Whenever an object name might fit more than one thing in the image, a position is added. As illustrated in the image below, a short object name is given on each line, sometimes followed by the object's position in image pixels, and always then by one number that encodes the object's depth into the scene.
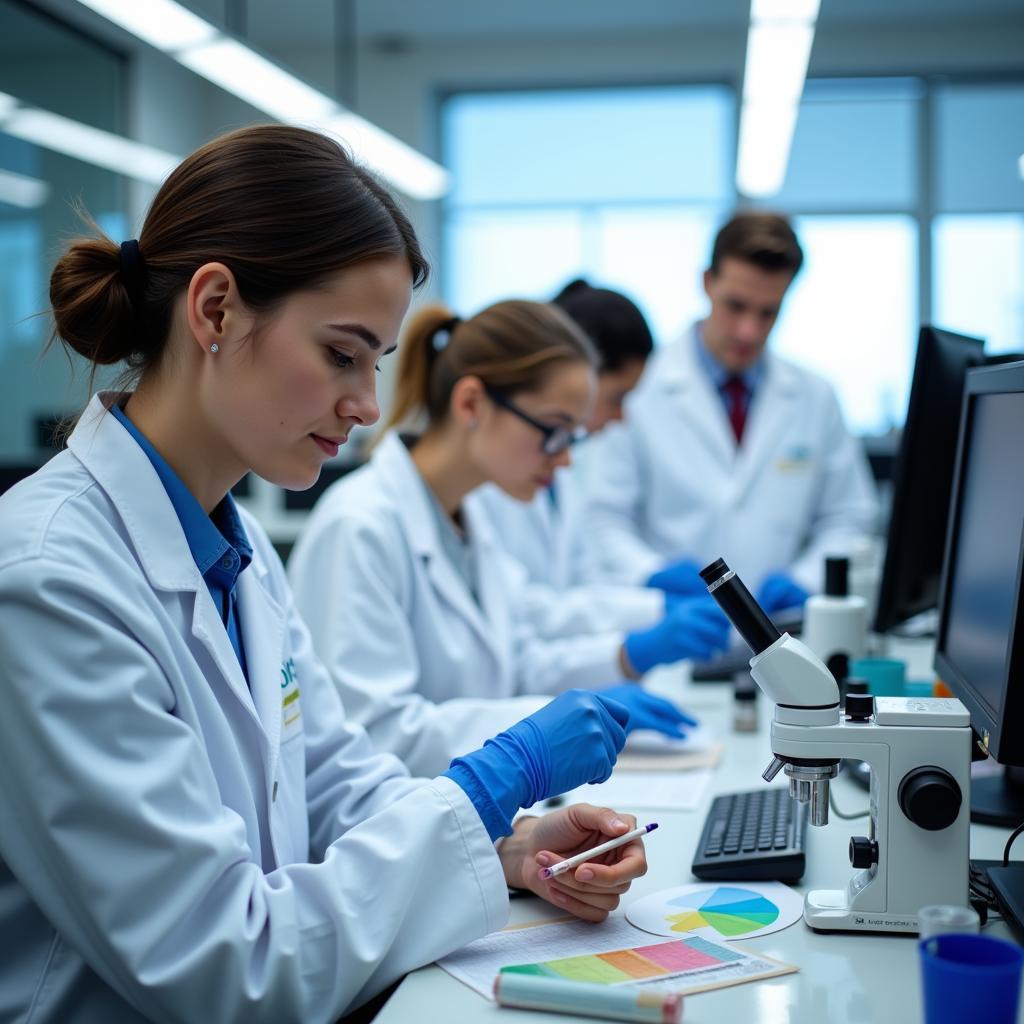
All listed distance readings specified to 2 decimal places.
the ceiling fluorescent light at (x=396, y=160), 4.10
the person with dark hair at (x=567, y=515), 2.49
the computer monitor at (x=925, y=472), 1.60
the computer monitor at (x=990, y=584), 0.99
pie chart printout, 1.04
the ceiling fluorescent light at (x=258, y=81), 2.97
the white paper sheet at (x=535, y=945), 0.98
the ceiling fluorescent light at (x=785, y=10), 3.10
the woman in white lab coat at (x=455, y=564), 1.65
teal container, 1.67
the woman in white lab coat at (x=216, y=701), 0.86
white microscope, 0.99
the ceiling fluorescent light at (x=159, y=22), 2.48
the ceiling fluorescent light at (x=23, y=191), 4.48
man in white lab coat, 3.08
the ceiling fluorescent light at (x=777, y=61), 3.37
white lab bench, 0.87
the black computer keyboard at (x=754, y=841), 1.15
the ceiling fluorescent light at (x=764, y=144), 4.36
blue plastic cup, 0.72
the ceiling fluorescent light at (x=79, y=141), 4.49
